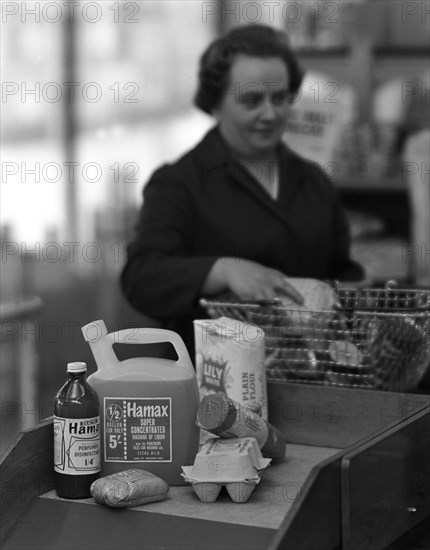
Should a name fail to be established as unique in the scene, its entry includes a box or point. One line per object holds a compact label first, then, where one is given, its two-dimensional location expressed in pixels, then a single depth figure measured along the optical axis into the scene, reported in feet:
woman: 10.95
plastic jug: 8.96
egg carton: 8.78
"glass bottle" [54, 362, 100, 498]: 8.80
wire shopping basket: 9.59
